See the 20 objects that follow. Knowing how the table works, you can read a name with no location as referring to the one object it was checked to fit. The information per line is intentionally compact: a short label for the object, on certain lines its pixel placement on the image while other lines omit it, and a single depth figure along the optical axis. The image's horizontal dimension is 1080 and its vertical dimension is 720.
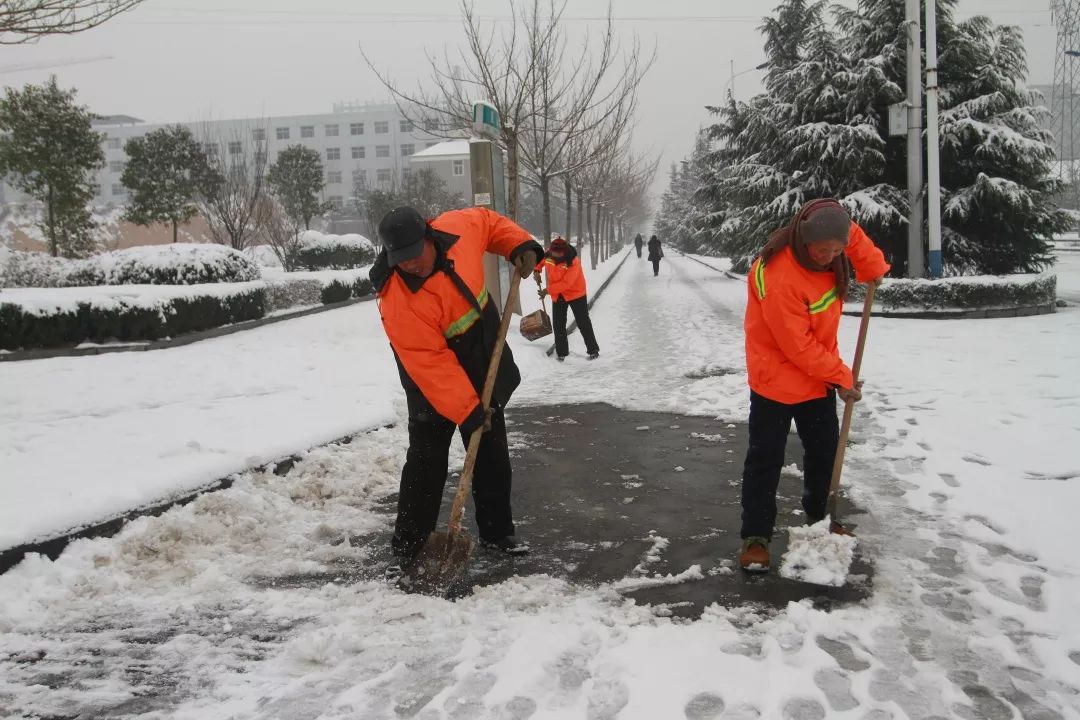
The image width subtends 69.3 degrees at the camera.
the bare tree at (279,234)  20.86
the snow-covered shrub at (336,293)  15.59
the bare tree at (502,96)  12.53
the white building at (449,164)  68.19
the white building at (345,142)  86.88
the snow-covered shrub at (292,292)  13.69
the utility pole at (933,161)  13.03
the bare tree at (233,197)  18.72
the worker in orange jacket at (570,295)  9.90
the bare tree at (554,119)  14.28
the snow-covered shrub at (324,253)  20.58
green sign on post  9.31
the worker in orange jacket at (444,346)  3.40
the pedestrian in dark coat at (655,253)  27.83
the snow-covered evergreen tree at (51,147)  15.84
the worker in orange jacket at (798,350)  3.34
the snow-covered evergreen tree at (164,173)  21.09
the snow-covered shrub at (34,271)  12.03
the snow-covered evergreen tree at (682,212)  44.25
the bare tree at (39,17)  5.27
